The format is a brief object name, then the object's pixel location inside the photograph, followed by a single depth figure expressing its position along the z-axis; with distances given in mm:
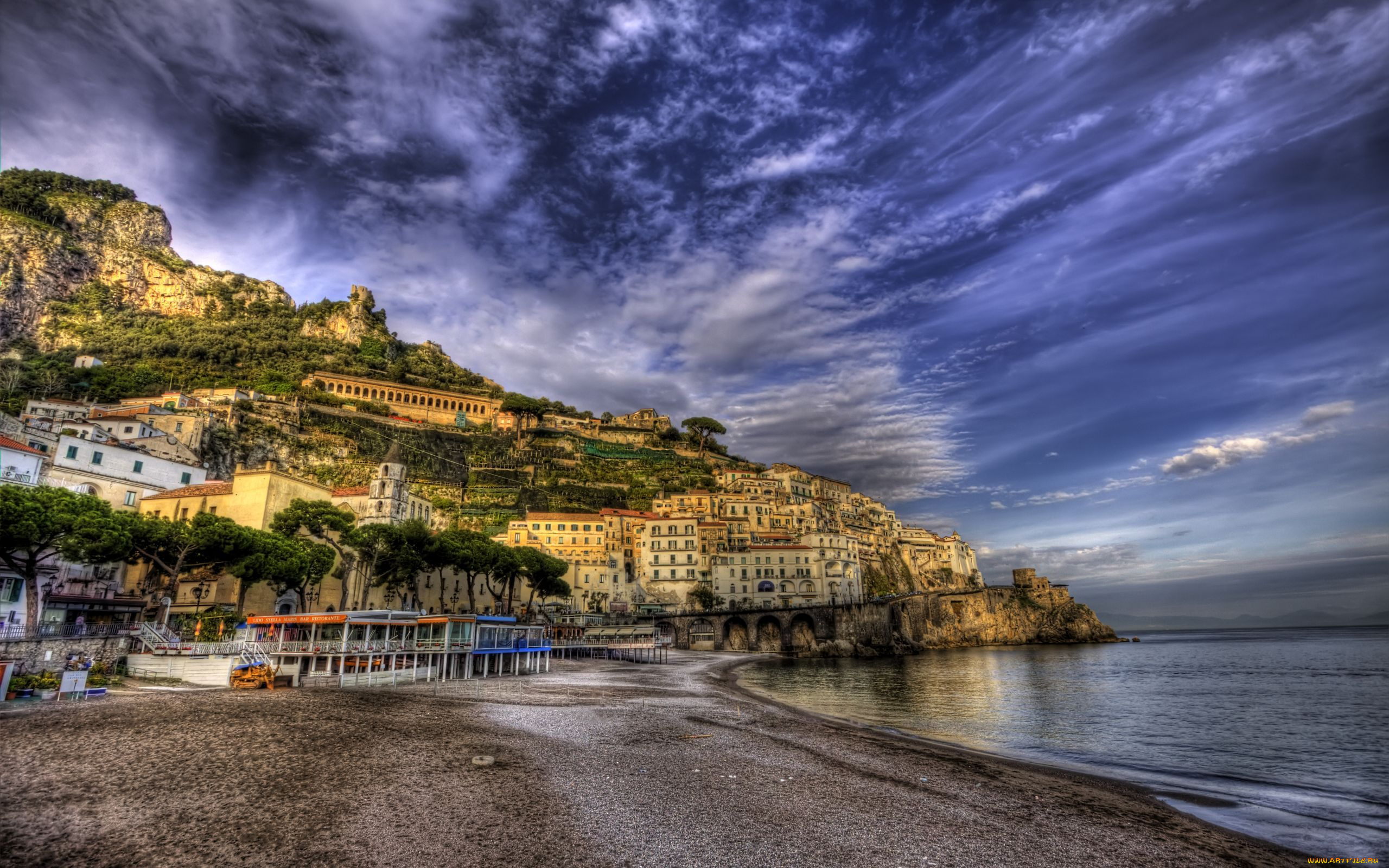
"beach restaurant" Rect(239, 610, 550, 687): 31797
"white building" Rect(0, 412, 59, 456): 43809
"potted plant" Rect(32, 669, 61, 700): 22734
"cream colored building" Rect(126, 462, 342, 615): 46469
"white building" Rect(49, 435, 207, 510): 43469
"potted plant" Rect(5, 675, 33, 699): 22359
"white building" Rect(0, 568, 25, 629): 32500
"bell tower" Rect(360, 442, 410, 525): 61188
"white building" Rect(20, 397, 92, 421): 69194
